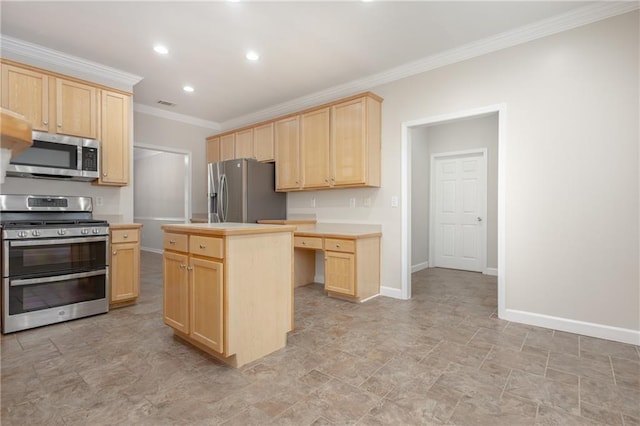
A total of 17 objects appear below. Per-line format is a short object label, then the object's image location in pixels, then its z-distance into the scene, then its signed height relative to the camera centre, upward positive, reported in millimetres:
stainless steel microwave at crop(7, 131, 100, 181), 3066 +549
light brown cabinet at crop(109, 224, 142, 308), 3334 -545
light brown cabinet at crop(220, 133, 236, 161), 5418 +1151
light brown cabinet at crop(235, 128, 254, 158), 5148 +1145
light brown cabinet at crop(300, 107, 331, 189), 4137 +863
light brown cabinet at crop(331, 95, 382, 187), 3799 +879
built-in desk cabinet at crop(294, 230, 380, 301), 3600 -580
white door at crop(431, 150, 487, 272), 5426 +56
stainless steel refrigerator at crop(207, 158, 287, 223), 4562 +306
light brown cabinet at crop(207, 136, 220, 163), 5686 +1154
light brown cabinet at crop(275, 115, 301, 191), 4488 +868
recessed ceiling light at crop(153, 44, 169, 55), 3248 +1701
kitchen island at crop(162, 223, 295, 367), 2070 -526
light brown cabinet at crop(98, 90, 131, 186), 3604 +869
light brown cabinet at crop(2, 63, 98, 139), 3066 +1152
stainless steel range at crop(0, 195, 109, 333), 2727 -444
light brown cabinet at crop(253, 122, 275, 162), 4840 +1103
